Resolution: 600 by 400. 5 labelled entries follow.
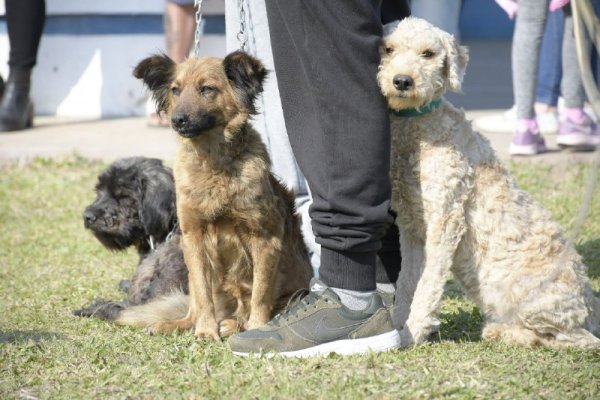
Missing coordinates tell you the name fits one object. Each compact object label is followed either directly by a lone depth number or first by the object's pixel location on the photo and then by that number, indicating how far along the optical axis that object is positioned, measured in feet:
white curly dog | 24.20
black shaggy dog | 31.30
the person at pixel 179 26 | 54.34
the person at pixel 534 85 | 47.55
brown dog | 26.94
